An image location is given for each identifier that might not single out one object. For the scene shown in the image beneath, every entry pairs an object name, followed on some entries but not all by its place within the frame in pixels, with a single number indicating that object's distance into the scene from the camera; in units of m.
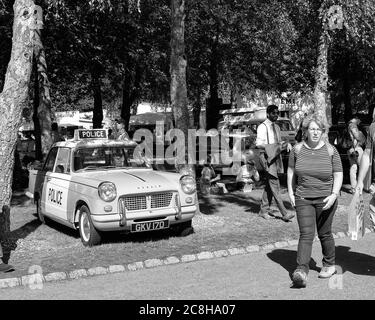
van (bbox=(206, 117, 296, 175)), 17.00
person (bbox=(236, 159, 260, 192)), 14.88
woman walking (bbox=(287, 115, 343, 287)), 6.37
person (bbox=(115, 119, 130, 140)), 13.67
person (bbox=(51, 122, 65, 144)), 22.55
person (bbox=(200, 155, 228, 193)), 14.66
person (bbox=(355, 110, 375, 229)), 6.37
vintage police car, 8.43
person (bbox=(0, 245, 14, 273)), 7.05
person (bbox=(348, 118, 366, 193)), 13.35
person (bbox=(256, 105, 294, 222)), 10.16
